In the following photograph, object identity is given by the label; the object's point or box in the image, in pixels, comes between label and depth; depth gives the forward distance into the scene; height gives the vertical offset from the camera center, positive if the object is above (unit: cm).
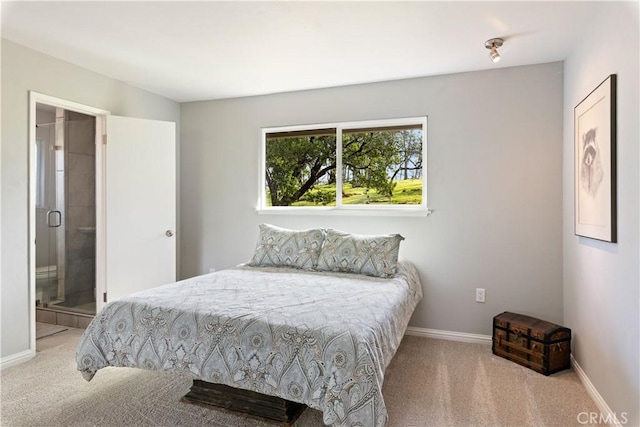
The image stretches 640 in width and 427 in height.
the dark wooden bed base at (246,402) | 189 -102
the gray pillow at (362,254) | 294 -34
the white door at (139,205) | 343 +8
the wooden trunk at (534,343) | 254 -94
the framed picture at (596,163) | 198 +30
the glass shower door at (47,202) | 404 +12
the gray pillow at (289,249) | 322 -32
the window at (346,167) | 350 +47
